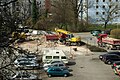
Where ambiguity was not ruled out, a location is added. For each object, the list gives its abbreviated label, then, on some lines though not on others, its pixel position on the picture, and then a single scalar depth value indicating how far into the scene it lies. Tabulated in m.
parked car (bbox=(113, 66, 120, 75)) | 25.26
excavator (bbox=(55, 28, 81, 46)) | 41.78
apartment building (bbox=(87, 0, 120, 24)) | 71.41
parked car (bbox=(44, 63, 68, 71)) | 26.25
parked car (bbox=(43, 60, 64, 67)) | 27.99
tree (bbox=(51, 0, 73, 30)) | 61.22
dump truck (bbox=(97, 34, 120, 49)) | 39.38
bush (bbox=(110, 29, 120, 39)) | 47.79
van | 29.70
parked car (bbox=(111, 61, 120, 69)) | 26.88
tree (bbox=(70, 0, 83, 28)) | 60.09
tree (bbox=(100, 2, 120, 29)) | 70.31
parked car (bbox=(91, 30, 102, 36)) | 54.62
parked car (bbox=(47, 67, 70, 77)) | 24.73
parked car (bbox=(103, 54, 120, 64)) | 30.56
